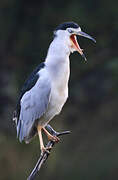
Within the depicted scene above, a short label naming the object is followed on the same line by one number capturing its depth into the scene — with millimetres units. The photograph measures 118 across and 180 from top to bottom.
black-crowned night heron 12547
